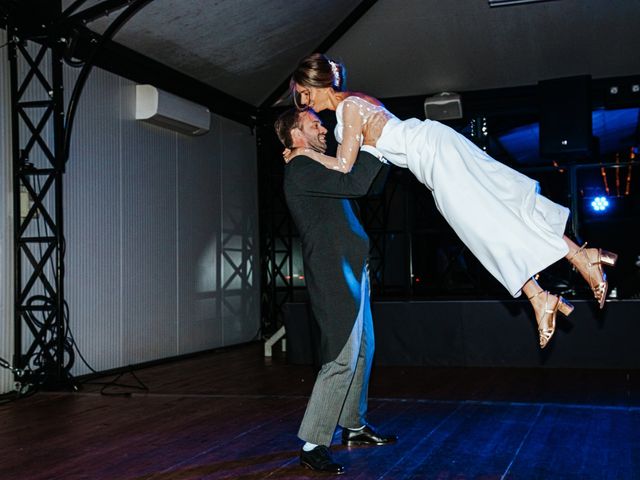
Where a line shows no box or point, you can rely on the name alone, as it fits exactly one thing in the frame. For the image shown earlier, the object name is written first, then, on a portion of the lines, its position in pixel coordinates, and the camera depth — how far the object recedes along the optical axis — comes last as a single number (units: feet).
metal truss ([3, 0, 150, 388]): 18.86
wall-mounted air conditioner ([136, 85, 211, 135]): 24.25
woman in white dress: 9.40
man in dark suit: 9.27
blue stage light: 41.09
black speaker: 25.62
